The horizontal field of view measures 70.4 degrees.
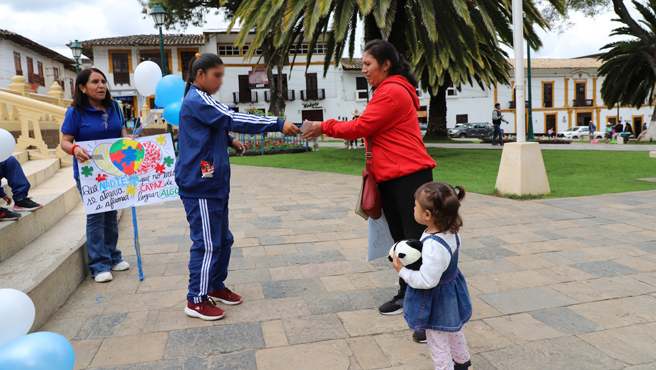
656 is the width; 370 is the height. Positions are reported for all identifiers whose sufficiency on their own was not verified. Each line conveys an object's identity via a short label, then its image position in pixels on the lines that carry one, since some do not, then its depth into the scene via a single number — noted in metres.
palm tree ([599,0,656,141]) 21.97
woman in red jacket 2.96
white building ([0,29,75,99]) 30.66
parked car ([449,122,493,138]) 39.84
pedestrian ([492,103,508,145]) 17.98
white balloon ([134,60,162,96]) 4.06
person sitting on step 4.49
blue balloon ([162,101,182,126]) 3.60
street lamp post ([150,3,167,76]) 14.70
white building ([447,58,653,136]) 46.41
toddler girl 2.18
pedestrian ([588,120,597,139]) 40.01
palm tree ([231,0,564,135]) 11.05
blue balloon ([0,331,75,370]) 1.58
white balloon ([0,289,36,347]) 1.69
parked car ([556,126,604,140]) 37.00
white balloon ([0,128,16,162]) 3.17
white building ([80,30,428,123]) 37.88
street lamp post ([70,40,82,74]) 17.91
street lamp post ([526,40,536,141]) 21.14
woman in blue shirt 3.88
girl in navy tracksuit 3.13
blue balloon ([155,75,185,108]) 3.68
